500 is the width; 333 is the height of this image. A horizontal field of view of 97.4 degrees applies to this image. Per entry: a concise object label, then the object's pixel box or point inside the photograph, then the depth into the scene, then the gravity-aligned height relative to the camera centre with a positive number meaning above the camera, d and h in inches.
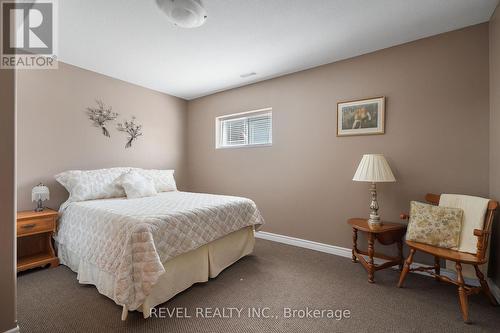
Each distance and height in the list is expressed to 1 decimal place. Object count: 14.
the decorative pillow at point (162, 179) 135.0 -9.1
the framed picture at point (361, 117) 102.3 +23.6
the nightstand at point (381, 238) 87.0 -30.3
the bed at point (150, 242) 63.7 -27.5
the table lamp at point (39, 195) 98.1 -13.9
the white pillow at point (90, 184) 103.7 -9.8
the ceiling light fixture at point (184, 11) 65.9 +47.8
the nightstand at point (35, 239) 89.7 -35.3
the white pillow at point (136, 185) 115.0 -11.4
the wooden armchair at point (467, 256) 65.7 -28.4
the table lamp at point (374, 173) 89.3 -3.3
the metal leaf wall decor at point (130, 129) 140.7 +22.9
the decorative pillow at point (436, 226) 76.4 -21.5
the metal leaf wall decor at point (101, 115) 126.5 +29.2
